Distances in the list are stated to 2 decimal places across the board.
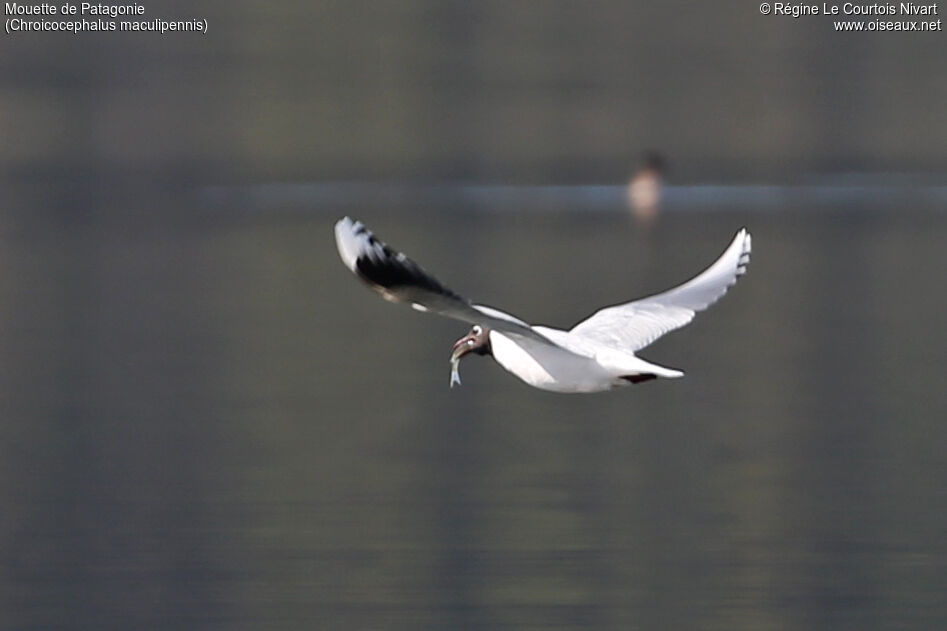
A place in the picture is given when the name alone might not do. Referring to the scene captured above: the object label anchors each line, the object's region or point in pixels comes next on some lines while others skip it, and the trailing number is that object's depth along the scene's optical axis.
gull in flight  19.45
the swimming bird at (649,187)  77.31
